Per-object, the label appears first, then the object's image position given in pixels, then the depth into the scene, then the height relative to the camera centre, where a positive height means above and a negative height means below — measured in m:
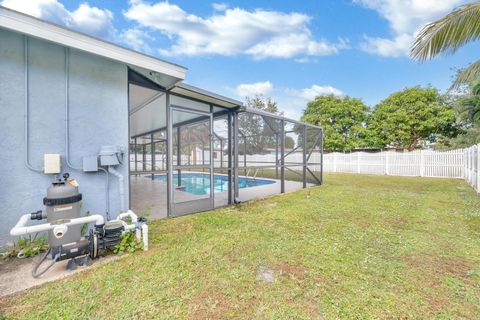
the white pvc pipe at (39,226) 2.18 -0.75
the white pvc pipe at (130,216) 2.94 -0.86
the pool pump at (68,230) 2.30 -0.86
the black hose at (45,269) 2.17 -1.19
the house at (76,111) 2.60 +0.71
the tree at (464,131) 7.52 +1.65
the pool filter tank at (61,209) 2.37 -0.61
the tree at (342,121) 19.92 +3.57
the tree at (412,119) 16.47 +3.06
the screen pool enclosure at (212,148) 4.42 +0.28
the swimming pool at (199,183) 5.41 -0.75
